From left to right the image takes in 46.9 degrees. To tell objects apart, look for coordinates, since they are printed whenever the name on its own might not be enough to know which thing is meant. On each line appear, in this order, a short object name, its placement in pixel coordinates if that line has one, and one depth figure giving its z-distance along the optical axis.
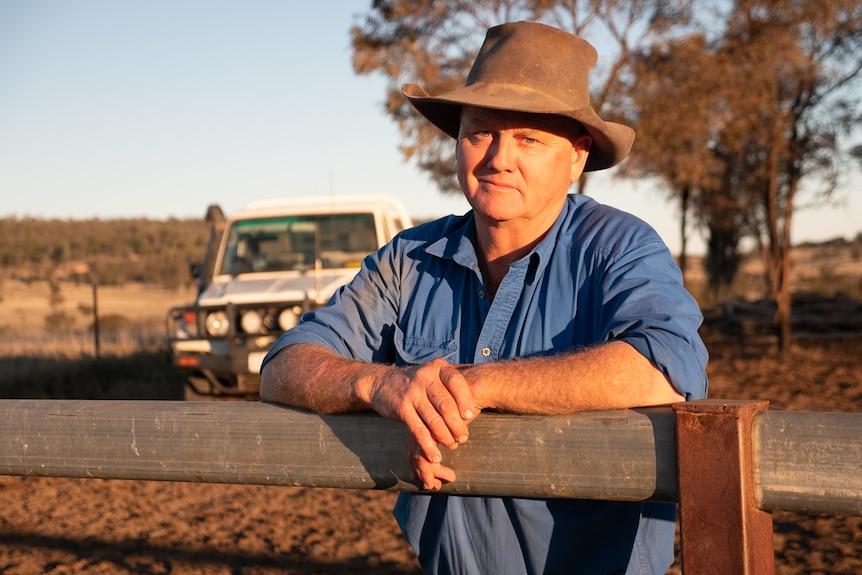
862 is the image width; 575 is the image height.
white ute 8.73
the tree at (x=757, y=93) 11.70
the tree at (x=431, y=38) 11.75
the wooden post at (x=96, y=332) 13.72
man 1.72
